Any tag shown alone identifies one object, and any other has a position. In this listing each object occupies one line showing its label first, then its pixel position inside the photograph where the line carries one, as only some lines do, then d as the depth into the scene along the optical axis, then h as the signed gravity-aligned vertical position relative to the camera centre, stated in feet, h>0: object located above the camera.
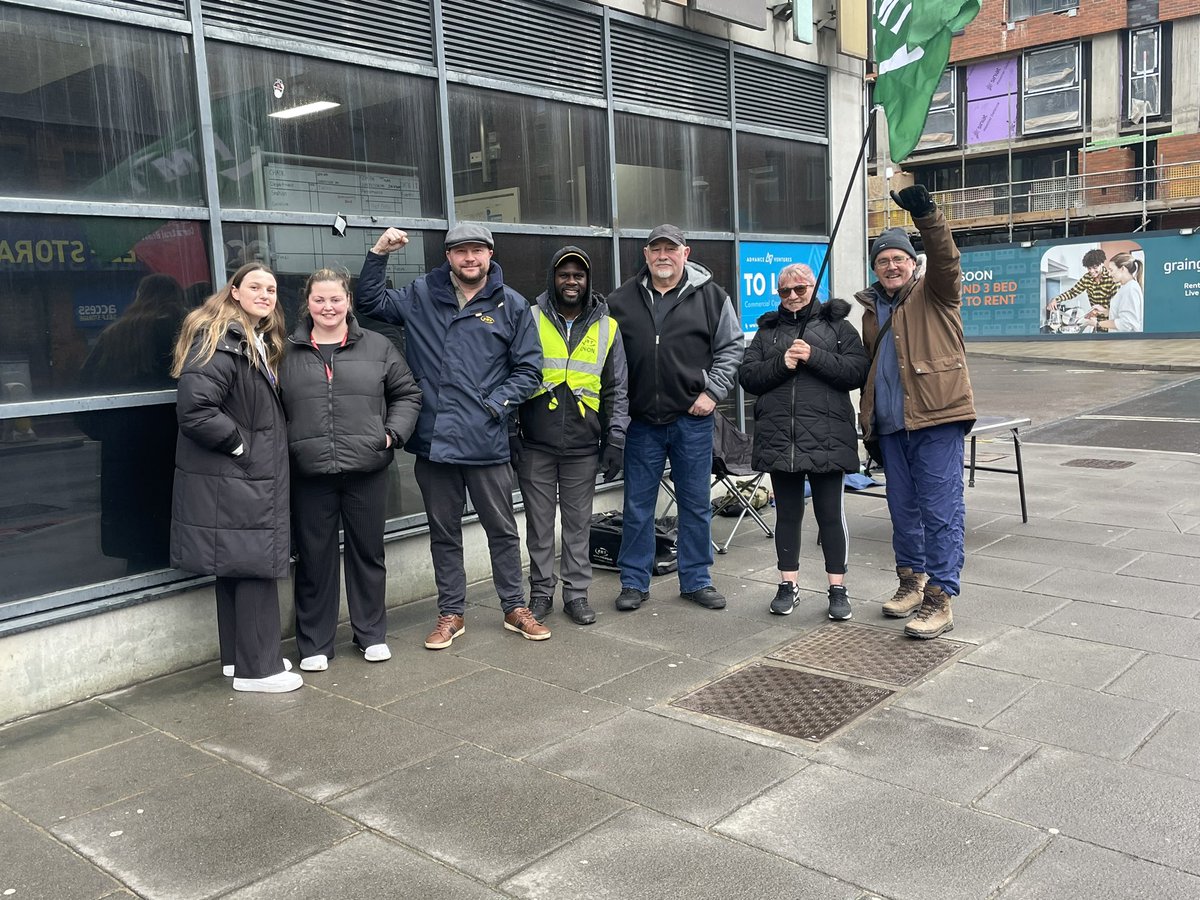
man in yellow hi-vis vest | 18.03 -1.70
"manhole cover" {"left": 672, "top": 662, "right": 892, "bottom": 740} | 13.60 -5.27
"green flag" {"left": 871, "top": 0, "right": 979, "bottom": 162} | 16.97 +4.29
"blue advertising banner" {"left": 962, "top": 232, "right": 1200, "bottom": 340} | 94.89 +1.87
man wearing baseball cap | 18.83 -1.20
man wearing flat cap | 17.10 -0.77
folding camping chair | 23.42 -3.31
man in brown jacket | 16.74 -1.43
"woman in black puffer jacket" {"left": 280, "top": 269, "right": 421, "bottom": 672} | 15.90 -1.69
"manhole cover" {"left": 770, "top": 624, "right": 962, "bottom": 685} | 15.43 -5.27
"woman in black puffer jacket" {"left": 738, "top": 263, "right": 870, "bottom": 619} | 17.78 -1.53
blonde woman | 14.64 -1.79
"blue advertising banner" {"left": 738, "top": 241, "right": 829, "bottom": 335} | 28.07 +1.33
